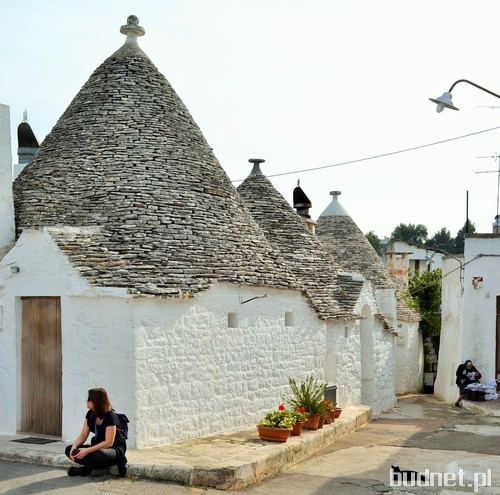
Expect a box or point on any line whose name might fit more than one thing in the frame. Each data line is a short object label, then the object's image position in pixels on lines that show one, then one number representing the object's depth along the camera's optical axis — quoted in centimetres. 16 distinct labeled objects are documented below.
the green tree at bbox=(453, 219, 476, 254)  7581
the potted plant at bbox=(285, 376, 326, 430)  1214
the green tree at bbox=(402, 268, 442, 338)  2791
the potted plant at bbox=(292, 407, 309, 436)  1130
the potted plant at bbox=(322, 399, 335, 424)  1281
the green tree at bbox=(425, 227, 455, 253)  7762
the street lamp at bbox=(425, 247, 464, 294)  1812
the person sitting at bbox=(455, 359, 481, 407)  1708
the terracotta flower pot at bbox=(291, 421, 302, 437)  1127
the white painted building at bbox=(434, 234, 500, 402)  1739
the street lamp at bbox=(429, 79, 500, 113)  1035
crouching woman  813
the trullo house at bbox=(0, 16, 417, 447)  991
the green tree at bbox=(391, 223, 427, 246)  7931
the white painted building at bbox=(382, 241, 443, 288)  3072
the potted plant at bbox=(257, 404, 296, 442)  1058
